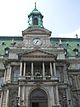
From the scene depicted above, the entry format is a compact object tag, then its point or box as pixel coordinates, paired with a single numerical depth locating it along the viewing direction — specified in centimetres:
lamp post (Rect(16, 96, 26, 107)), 1463
